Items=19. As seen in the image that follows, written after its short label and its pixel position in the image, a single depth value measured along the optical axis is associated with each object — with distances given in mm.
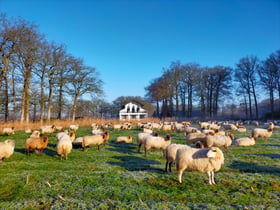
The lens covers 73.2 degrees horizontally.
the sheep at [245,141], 13430
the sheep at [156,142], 10977
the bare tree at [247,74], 44125
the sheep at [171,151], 7467
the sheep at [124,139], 15258
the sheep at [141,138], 11812
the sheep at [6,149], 9166
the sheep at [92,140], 12381
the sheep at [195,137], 12620
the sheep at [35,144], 10688
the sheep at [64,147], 10000
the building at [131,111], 65750
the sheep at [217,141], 11703
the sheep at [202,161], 6328
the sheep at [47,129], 19455
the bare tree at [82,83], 36562
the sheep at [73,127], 23762
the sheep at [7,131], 18453
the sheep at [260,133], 16328
